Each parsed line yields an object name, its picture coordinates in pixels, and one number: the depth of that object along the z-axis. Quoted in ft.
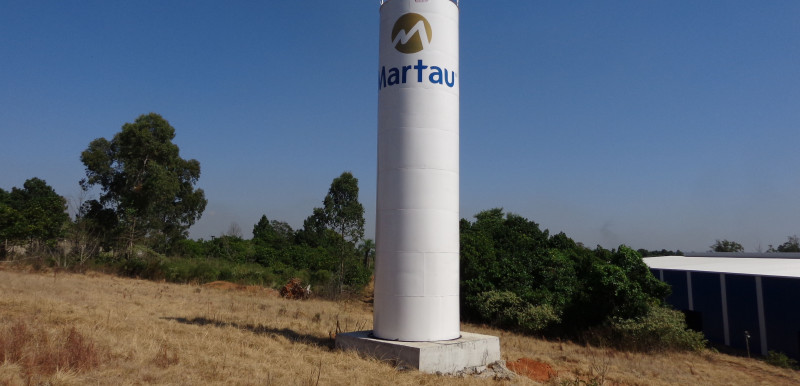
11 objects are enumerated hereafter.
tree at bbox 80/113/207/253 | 148.15
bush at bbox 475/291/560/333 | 84.48
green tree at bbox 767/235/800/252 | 332.76
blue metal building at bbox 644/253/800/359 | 80.61
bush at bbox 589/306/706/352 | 74.54
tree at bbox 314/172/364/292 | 156.35
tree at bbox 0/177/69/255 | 134.82
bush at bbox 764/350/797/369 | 72.54
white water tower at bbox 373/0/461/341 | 45.37
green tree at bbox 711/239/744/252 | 294.87
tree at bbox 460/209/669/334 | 81.00
